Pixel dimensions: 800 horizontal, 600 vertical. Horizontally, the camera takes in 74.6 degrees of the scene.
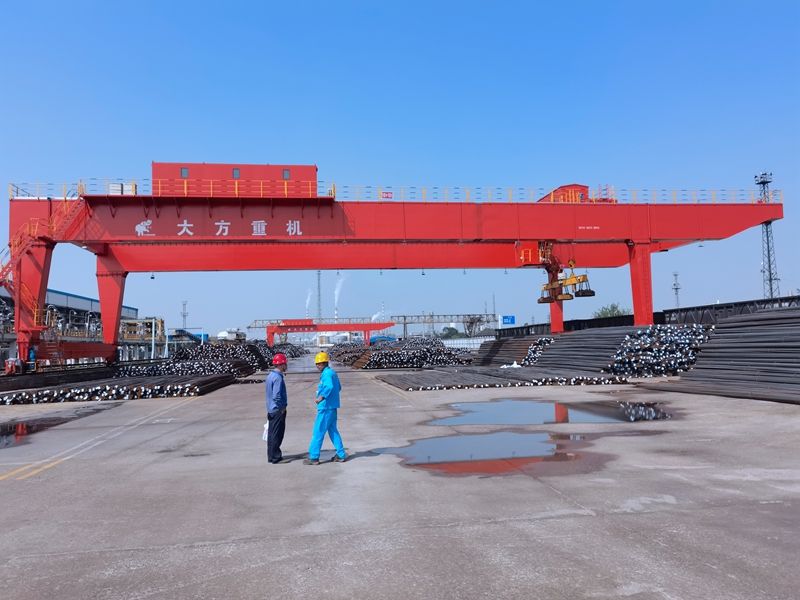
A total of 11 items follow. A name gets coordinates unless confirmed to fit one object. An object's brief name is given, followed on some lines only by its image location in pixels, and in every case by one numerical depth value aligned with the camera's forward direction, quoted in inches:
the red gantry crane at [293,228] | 793.6
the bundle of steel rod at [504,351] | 1075.3
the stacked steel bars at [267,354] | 1686.0
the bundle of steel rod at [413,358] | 1330.5
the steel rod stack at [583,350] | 753.0
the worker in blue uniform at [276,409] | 264.4
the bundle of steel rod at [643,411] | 386.6
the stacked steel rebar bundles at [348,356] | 1828.0
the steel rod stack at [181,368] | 928.9
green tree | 3269.2
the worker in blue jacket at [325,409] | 261.7
